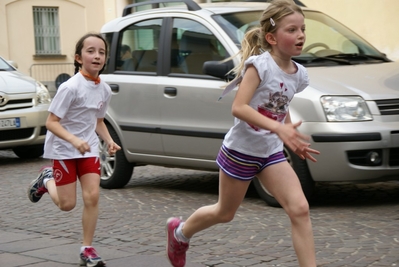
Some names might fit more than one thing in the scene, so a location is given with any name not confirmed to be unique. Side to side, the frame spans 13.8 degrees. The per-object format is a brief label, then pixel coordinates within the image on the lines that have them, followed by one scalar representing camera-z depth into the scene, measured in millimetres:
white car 22099
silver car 13798
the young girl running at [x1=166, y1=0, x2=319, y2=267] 8605
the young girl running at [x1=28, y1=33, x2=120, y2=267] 10724
